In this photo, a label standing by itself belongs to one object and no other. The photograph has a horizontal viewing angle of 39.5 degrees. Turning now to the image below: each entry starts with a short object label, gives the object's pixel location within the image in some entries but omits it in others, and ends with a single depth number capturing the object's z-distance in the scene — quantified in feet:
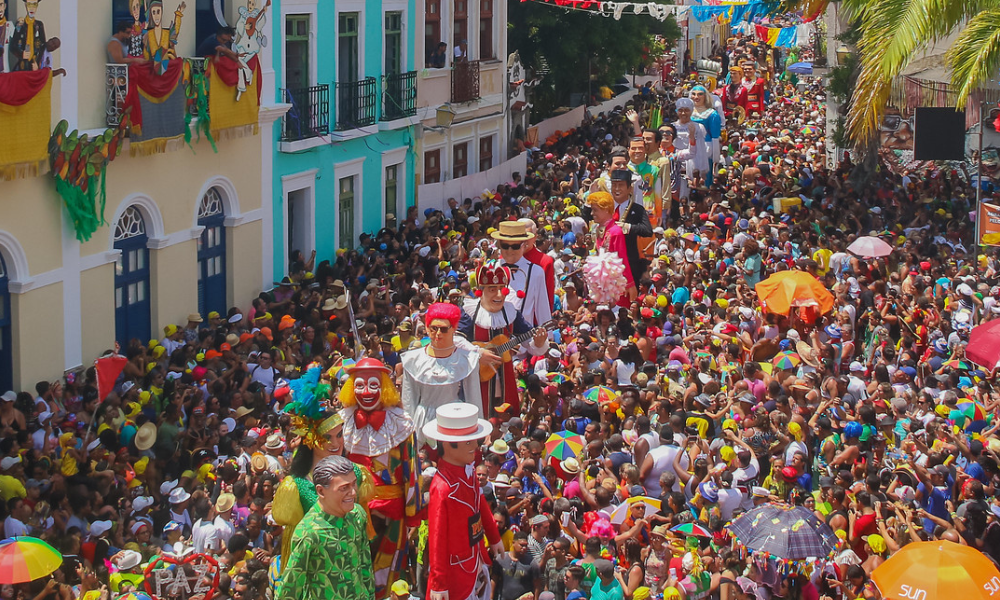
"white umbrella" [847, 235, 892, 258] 60.64
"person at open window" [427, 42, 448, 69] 87.66
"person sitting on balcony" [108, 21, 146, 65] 55.72
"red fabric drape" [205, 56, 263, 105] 61.67
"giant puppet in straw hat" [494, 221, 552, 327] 43.39
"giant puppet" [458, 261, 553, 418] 40.24
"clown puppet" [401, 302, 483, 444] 34.91
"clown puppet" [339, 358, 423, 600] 30.96
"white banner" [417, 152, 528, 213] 84.99
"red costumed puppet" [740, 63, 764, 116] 126.52
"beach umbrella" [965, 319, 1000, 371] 44.32
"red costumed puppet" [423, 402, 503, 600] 28.96
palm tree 49.34
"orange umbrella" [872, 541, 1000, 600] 29.12
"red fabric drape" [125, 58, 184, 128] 55.77
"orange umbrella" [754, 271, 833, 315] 51.62
